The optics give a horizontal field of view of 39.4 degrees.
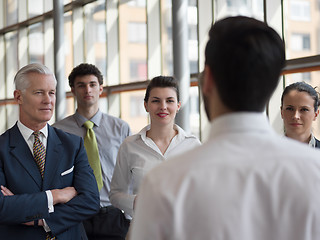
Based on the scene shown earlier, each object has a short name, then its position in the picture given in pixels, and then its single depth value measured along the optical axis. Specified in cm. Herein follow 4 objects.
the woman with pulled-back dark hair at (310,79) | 450
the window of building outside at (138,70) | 726
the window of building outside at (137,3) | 728
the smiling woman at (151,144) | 299
